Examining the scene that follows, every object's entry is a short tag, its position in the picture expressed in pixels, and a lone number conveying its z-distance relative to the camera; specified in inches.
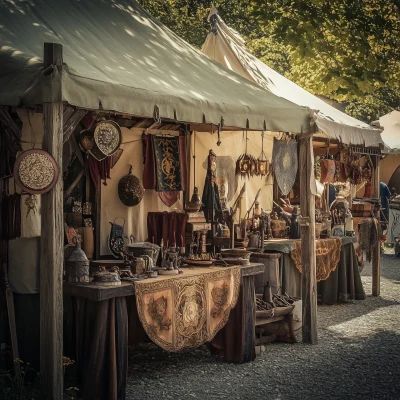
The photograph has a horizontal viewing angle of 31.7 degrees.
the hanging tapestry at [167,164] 305.0
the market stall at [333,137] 360.5
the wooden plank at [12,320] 218.4
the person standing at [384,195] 603.8
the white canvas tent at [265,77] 360.8
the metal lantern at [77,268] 215.6
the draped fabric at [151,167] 302.4
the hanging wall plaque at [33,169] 188.4
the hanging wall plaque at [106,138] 248.8
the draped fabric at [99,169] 277.4
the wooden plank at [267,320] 273.7
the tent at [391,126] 731.4
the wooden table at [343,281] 353.7
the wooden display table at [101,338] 204.2
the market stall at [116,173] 191.9
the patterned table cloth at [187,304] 222.4
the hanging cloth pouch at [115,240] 286.5
